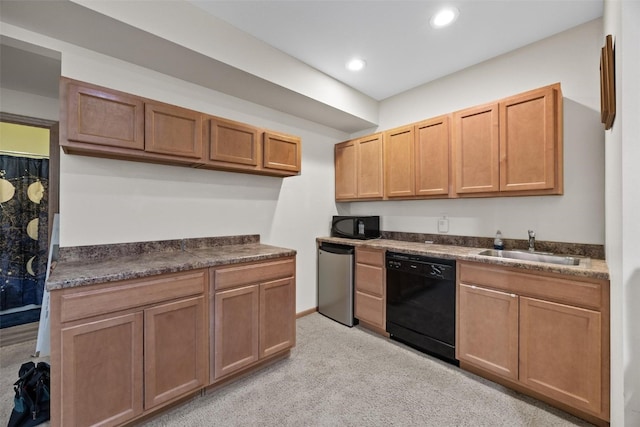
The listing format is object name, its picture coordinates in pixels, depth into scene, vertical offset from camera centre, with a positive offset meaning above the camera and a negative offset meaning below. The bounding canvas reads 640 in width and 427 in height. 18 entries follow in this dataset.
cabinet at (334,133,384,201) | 3.24 +0.59
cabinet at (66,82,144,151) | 1.69 +0.64
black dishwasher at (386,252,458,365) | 2.28 -0.81
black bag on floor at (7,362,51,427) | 1.62 -1.15
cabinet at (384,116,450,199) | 2.67 +0.59
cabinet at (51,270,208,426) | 1.39 -0.78
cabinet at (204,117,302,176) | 2.28 +0.61
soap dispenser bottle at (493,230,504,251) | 2.46 -0.26
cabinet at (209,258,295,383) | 1.93 -0.78
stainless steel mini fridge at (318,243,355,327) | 3.07 -0.81
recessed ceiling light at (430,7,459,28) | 1.99 +1.51
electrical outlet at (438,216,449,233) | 2.94 -0.11
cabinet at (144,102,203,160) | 1.97 +0.64
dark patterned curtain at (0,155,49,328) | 3.27 -0.23
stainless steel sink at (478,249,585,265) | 2.06 -0.34
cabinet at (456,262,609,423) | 1.61 -0.81
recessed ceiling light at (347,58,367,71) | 2.65 +1.52
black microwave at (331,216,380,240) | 3.32 -0.16
